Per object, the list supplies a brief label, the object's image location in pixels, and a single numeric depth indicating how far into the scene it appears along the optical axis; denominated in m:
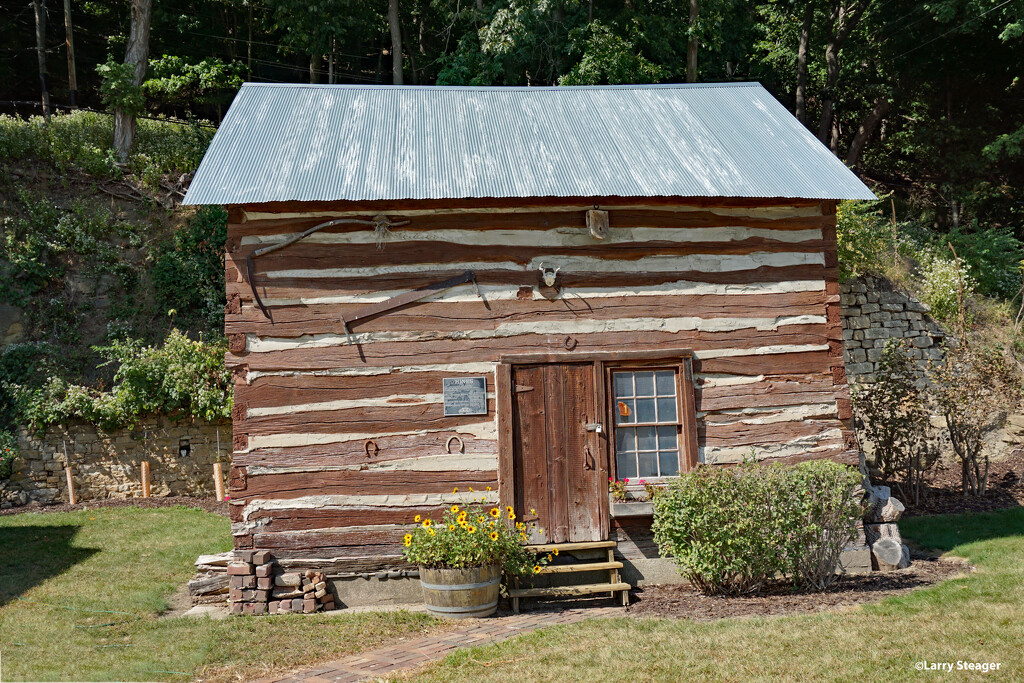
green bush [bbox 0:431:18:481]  14.29
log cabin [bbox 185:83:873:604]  8.30
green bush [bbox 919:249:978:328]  15.49
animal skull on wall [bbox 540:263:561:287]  8.57
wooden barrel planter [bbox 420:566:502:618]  7.56
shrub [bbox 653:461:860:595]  7.59
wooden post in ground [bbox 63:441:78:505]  14.20
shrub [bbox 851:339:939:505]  11.88
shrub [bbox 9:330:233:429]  14.38
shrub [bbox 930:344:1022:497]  11.85
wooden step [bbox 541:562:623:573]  8.24
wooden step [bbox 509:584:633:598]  7.99
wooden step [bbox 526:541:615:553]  8.31
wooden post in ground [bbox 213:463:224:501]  14.45
